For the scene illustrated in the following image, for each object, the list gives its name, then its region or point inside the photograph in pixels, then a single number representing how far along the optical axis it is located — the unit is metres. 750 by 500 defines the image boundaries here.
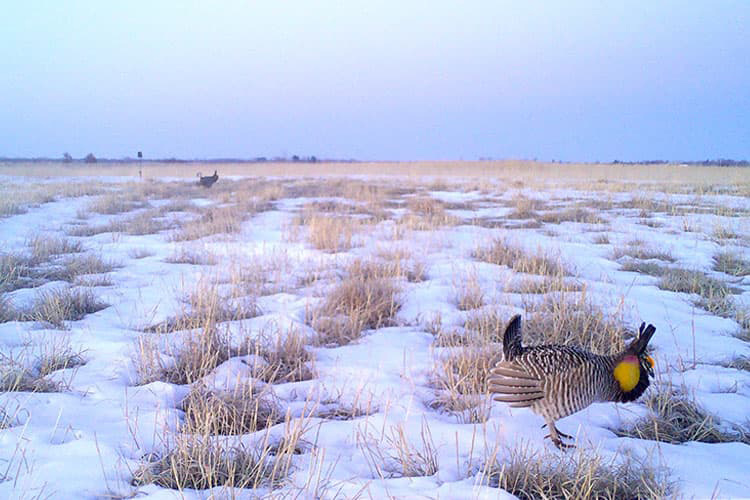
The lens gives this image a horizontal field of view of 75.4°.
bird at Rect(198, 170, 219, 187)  19.03
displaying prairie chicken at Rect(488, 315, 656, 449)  2.56
